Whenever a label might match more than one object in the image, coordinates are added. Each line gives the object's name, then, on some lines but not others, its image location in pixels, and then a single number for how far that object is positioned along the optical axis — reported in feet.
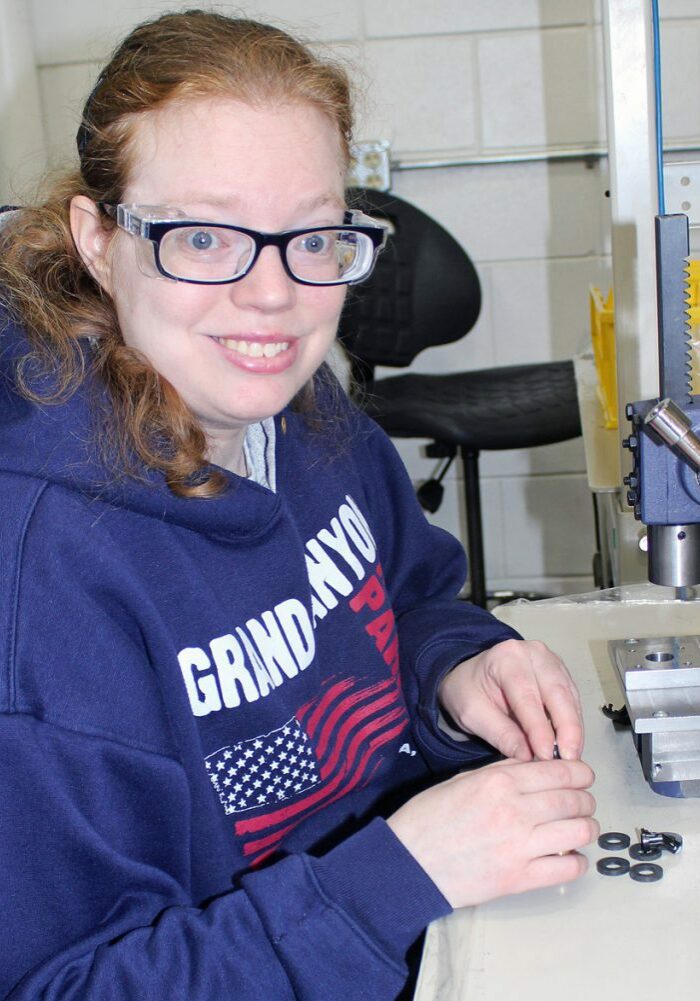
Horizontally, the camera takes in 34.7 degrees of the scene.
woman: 2.26
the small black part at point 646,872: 2.35
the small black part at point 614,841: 2.49
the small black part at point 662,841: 2.45
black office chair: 8.16
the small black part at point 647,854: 2.43
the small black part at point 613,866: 2.39
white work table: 2.06
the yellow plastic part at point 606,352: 5.24
